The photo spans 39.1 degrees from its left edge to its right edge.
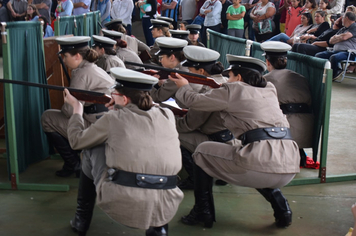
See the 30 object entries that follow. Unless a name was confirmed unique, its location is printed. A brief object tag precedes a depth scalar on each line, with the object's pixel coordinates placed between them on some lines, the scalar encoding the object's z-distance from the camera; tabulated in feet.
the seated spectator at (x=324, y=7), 32.65
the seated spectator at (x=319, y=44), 31.42
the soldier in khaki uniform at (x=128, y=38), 23.14
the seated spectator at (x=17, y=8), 43.27
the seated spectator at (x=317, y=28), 32.09
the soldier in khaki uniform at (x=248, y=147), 11.14
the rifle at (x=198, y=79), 12.81
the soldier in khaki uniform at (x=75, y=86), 14.16
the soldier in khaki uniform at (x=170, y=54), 16.10
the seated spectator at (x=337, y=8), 33.51
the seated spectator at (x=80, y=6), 35.99
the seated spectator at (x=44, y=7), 40.45
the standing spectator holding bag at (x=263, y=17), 35.73
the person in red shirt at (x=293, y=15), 34.60
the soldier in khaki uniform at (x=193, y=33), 24.95
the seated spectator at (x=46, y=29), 32.04
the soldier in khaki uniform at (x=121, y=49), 20.07
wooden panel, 17.10
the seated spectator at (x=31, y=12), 36.84
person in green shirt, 36.32
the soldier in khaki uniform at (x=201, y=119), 13.54
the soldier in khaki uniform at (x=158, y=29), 24.02
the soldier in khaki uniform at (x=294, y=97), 15.06
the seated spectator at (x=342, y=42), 30.14
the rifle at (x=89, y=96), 11.53
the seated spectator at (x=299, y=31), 32.58
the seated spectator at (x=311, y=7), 33.19
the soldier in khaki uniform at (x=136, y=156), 9.49
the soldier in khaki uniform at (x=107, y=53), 17.61
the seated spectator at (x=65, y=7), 33.98
